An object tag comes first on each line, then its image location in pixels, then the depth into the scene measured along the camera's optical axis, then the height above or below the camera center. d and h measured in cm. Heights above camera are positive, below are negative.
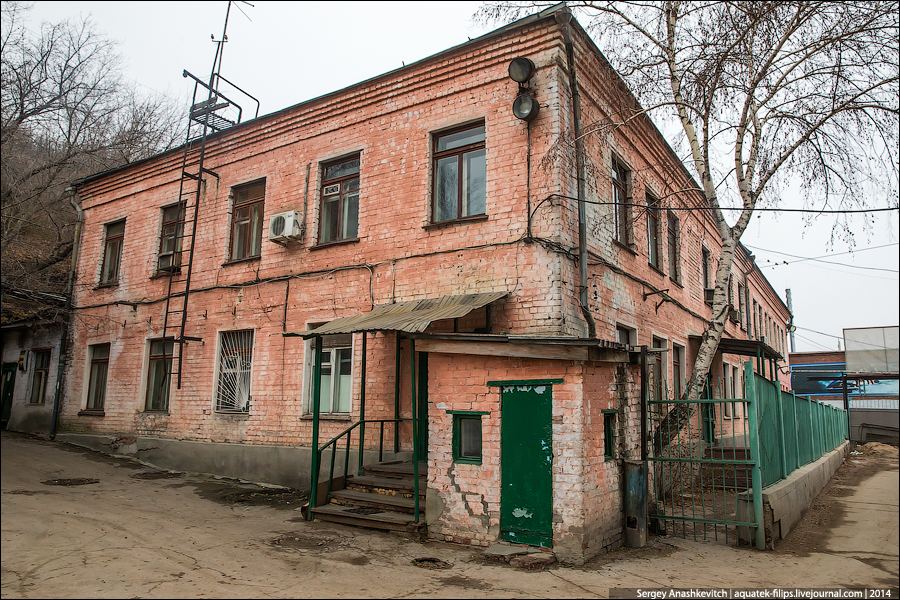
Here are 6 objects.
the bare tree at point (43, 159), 1260 +518
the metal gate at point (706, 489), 621 -130
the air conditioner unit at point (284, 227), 995 +264
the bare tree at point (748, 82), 798 +450
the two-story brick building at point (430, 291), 625 +153
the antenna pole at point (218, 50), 1265 +713
